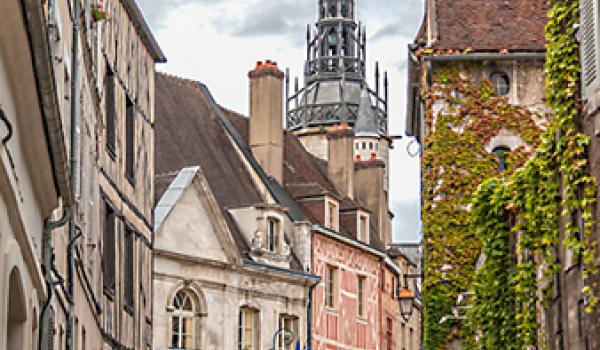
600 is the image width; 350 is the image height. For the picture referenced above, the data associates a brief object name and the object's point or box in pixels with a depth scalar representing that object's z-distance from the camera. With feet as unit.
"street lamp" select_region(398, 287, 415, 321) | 84.59
